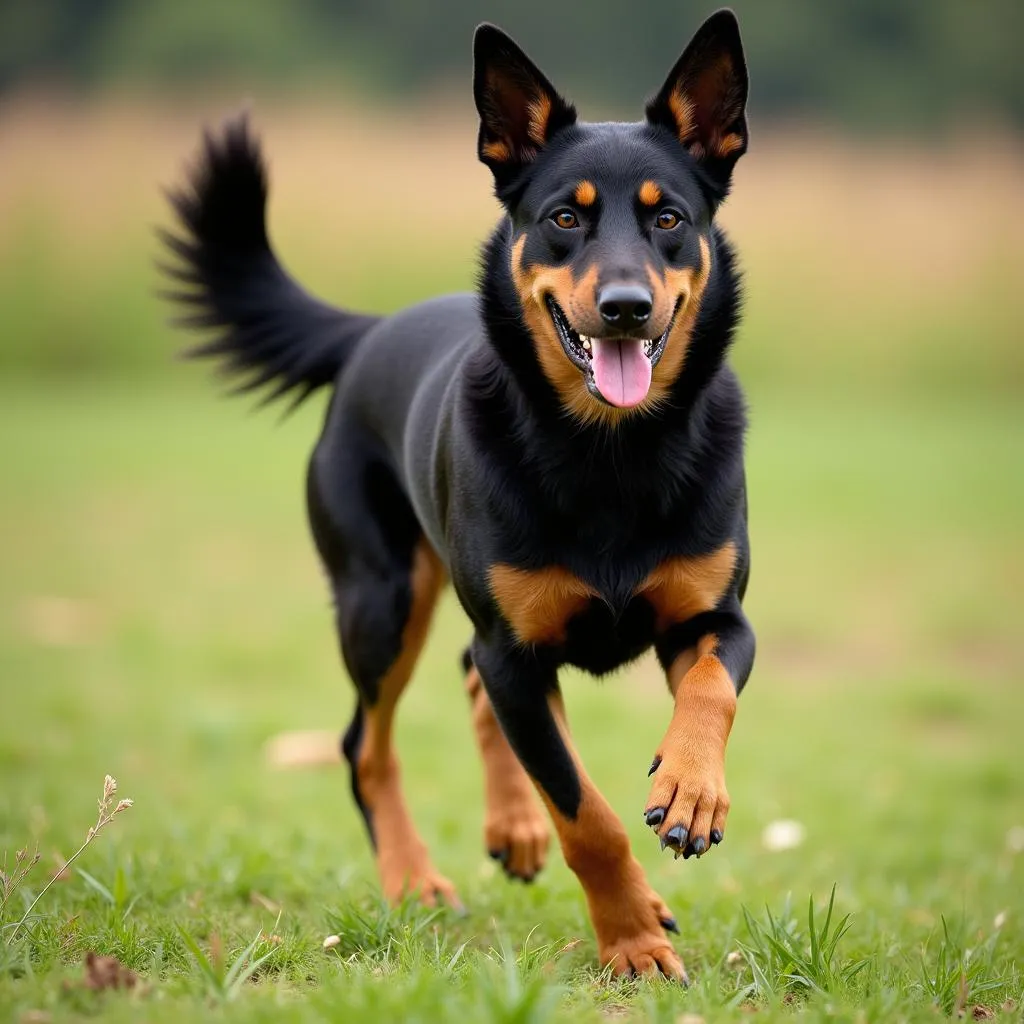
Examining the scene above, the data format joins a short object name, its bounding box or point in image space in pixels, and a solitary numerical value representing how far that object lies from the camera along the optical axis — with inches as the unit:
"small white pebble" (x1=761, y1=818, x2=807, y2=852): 239.5
